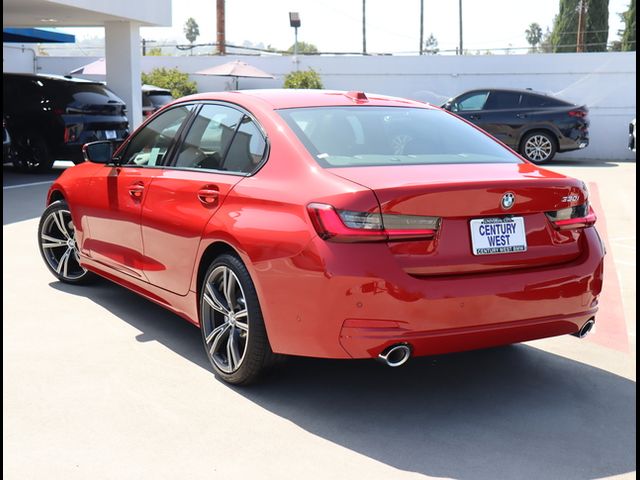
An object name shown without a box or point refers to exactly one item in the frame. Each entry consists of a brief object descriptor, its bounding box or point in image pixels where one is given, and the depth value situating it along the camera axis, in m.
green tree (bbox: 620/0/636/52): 53.91
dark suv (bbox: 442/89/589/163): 19.47
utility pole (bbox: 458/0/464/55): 71.62
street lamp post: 31.22
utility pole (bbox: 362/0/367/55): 69.44
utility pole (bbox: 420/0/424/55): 67.62
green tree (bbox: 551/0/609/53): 57.50
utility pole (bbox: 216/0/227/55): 40.69
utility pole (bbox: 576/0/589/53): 54.88
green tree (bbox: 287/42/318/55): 126.10
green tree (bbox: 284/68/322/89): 25.56
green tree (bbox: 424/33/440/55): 162.44
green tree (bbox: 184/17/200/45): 157.25
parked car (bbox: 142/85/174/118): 22.11
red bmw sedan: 3.80
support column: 19.69
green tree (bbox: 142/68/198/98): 26.97
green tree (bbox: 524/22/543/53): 142.38
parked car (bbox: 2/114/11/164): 14.77
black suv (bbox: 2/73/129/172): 14.80
